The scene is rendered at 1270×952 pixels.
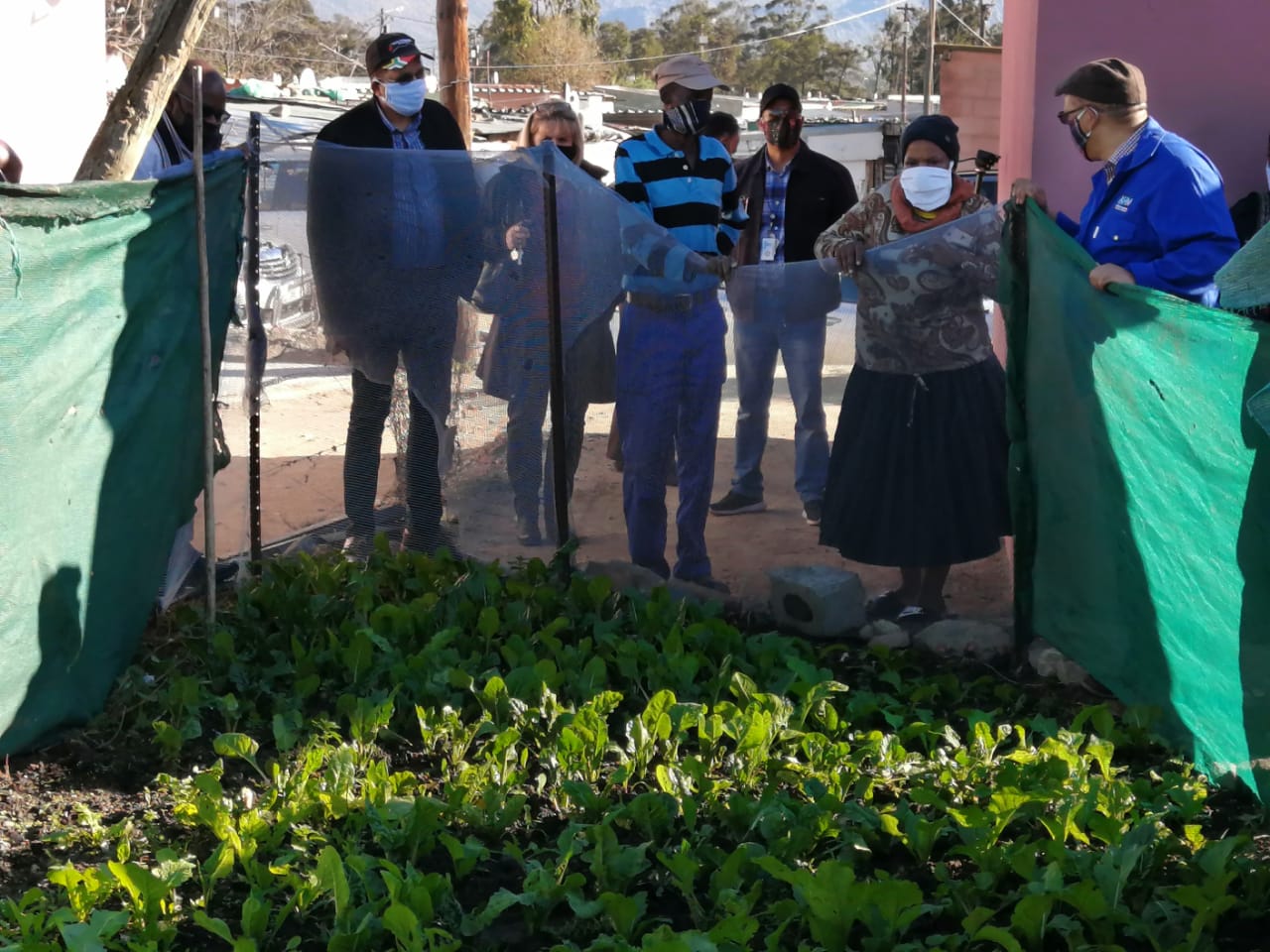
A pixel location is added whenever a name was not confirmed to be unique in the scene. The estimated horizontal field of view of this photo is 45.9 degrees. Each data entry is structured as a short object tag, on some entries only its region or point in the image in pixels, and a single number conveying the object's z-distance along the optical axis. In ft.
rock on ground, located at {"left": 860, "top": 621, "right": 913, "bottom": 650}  17.93
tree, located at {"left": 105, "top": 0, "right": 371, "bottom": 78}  127.44
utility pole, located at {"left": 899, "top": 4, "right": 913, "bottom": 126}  115.96
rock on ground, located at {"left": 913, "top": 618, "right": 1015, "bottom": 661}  17.38
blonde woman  19.07
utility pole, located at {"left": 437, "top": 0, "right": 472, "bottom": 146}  33.99
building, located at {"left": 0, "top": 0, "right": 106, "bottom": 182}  23.82
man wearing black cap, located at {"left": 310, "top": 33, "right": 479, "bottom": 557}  18.93
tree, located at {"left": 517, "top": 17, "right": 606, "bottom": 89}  193.26
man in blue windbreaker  14.89
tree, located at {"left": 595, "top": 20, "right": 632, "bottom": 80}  252.62
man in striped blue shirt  18.98
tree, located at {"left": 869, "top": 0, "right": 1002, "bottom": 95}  204.74
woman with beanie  17.74
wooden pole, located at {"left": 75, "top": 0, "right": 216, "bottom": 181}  16.28
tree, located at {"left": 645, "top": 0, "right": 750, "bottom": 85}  241.14
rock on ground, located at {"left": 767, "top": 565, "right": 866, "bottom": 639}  18.10
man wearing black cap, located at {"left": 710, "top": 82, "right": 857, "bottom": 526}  18.74
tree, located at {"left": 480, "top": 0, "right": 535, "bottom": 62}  198.49
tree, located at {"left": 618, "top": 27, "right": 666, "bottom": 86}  232.12
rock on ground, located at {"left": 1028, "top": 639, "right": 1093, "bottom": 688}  16.60
